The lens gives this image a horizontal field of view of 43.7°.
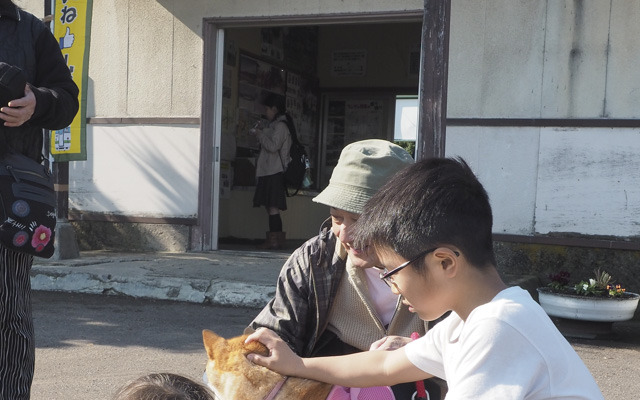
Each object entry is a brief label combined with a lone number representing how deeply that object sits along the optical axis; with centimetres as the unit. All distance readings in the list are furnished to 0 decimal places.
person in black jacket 257
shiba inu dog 218
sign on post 732
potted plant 566
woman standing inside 964
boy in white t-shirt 158
